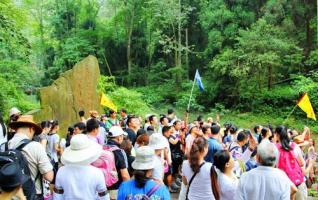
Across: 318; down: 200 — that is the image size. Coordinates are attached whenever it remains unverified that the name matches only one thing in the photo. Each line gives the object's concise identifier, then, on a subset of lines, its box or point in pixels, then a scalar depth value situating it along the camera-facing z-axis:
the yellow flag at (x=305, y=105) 8.07
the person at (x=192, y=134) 5.25
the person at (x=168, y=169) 4.55
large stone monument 10.30
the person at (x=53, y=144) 5.47
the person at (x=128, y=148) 3.62
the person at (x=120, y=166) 3.32
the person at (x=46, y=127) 5.36
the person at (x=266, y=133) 4.99
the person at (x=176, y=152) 5.49
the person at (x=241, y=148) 4.41
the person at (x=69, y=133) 5.24
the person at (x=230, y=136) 5.98
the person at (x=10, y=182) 1.79
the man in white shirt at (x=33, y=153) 2.87
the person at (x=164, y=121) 6.00
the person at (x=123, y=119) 7.33
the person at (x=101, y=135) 4.99
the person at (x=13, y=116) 4.48
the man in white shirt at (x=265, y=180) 2.52
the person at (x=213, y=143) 4.29
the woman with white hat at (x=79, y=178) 2.62
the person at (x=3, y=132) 3.43
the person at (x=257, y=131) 5.87
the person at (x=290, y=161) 3.72
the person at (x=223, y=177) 2.88
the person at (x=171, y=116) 6.84
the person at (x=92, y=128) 3.77
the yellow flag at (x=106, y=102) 9.61
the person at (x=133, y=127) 5.16
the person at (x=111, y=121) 6.68
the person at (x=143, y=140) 3.86
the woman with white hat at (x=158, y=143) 3.76
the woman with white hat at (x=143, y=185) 2.34
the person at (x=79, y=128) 4.79
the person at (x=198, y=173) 2.98
